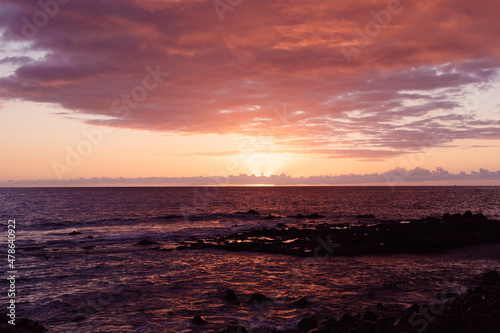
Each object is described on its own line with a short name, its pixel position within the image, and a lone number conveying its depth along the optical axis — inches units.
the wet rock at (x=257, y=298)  651.5
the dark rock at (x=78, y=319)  569.9
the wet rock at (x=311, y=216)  2693.9
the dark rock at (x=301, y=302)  629.6
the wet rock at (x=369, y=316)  491.2
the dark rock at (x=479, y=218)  2006.6
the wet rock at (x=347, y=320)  478.6
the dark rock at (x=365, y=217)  2591.0
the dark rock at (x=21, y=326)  488.7
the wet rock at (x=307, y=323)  503.2
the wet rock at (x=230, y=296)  672.4
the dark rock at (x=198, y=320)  548.9
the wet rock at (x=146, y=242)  1446.4
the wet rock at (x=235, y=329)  487.5
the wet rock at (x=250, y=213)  3102.9
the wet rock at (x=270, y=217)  2701.8
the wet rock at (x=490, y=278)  707.4
